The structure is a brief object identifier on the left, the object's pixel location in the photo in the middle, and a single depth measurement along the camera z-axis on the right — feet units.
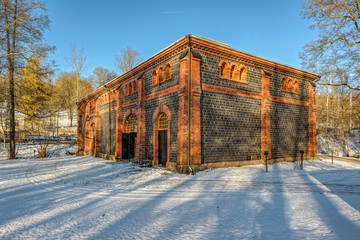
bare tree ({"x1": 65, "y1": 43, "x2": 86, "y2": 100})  120.26
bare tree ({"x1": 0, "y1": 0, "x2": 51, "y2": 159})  48.99
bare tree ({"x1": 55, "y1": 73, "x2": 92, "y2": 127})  155.57
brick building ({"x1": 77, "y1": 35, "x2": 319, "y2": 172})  34.22
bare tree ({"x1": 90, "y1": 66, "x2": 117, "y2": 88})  153.38
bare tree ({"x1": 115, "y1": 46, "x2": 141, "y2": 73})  122.62
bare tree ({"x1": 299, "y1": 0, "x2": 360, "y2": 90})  50.75
